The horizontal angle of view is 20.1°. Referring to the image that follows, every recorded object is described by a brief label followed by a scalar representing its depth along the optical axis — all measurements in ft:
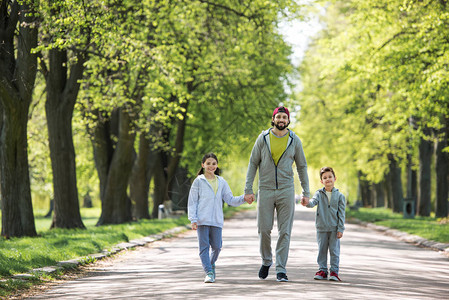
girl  52.90
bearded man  51.54
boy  55.10
